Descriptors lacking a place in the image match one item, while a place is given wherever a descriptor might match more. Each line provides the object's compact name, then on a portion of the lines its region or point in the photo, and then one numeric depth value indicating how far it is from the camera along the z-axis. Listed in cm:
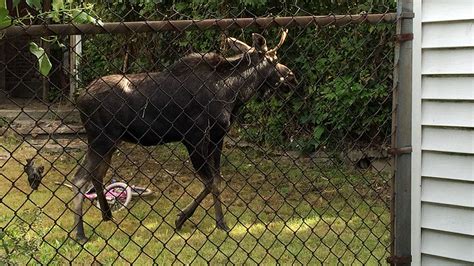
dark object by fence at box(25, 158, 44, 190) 770
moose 597
